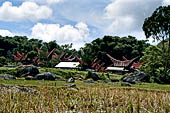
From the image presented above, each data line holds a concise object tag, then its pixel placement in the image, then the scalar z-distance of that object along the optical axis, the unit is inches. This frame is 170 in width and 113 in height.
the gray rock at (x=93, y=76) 987.3
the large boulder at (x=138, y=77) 932.9
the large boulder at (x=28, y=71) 948.5
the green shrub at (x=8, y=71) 973.7
